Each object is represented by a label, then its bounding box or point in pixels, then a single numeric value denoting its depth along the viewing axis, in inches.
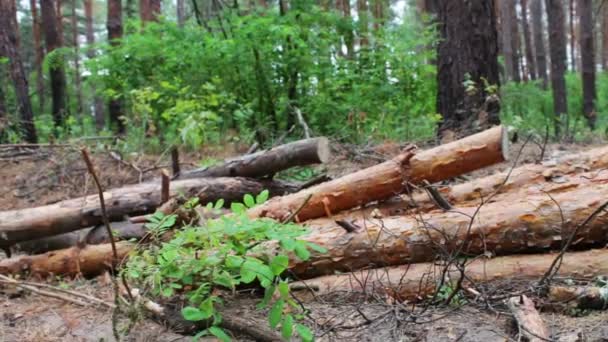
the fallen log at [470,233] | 126.9
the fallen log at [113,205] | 166.4
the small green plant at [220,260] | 95.7
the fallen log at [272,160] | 188.2
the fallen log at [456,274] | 120.2
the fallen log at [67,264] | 155.3
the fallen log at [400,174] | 158.1
